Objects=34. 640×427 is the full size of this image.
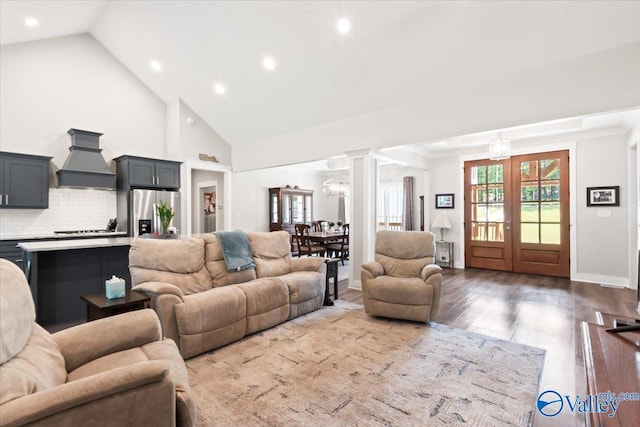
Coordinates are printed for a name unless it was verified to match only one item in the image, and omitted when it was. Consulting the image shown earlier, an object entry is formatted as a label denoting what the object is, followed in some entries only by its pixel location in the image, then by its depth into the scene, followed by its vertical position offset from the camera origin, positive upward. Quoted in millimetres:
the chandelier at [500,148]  4754 +952
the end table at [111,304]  2273 -668
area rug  1905 -1207
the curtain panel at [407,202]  8016 +253
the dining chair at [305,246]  6652 -722
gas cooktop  5351 -326
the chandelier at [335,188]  7617 +576
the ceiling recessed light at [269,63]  4629 +2197
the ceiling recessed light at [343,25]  3564 +2119
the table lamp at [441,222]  6707 -211
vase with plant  5301 -42
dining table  6713 -521
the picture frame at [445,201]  6914 +245
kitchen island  3094 -625
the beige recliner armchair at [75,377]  1041 -642
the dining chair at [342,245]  6914 -727
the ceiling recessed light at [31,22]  4551 +2770
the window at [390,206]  9016 +179
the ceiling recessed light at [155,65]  5691 +2654
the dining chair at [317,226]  8477 -370
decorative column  4965 +65
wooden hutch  8930 +122
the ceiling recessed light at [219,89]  5628 +2209
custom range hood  5203 +788
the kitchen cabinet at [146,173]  5652 +735
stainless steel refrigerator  5629 +63
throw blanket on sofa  3471 -424
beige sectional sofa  2625 -745
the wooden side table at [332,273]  4105 -819
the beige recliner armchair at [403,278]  3309 -739
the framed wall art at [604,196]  5086 +260
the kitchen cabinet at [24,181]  4609 +477
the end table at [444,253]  6797 -893
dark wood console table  972 -597
